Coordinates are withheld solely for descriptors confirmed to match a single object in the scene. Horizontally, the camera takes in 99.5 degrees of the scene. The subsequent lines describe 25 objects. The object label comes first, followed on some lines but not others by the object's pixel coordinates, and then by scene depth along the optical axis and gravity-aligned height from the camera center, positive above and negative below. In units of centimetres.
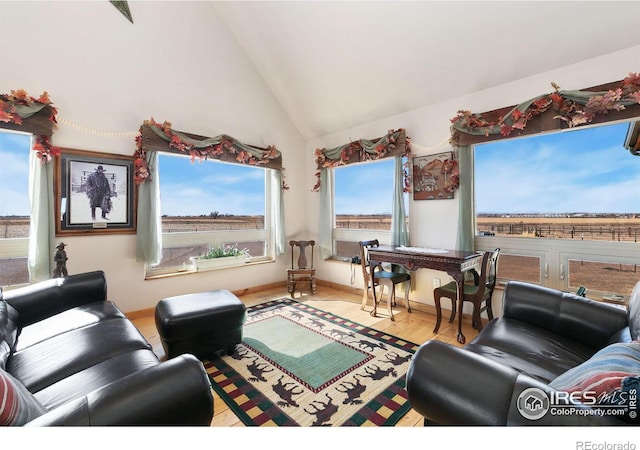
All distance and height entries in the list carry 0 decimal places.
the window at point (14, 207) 259 +25
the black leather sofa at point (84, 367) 82 -61
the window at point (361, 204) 395 +36
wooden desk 260 -36
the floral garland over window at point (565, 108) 218 +106
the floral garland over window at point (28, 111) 245 +112
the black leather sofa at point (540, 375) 75 -54
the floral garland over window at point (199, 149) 318 +111
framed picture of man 281 +42
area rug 166 -112
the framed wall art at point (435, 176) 318 +61
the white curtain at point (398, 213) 356 +18
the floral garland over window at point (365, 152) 359 +111
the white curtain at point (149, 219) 319 +14
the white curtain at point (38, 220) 262 +12
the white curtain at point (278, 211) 443 +28
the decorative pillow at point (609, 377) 72 -46
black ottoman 210 -76
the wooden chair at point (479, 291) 258 -66
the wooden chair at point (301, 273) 414 -69
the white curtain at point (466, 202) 306 +27
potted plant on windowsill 375 -41
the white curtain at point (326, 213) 452 +24
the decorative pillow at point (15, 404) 71 -49
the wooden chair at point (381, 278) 326 -63
